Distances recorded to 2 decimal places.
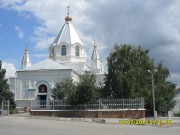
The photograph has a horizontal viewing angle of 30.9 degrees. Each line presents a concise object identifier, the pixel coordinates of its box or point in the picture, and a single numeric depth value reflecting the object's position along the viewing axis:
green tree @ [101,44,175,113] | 35.44
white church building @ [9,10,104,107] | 50.81
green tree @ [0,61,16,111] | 42.14
